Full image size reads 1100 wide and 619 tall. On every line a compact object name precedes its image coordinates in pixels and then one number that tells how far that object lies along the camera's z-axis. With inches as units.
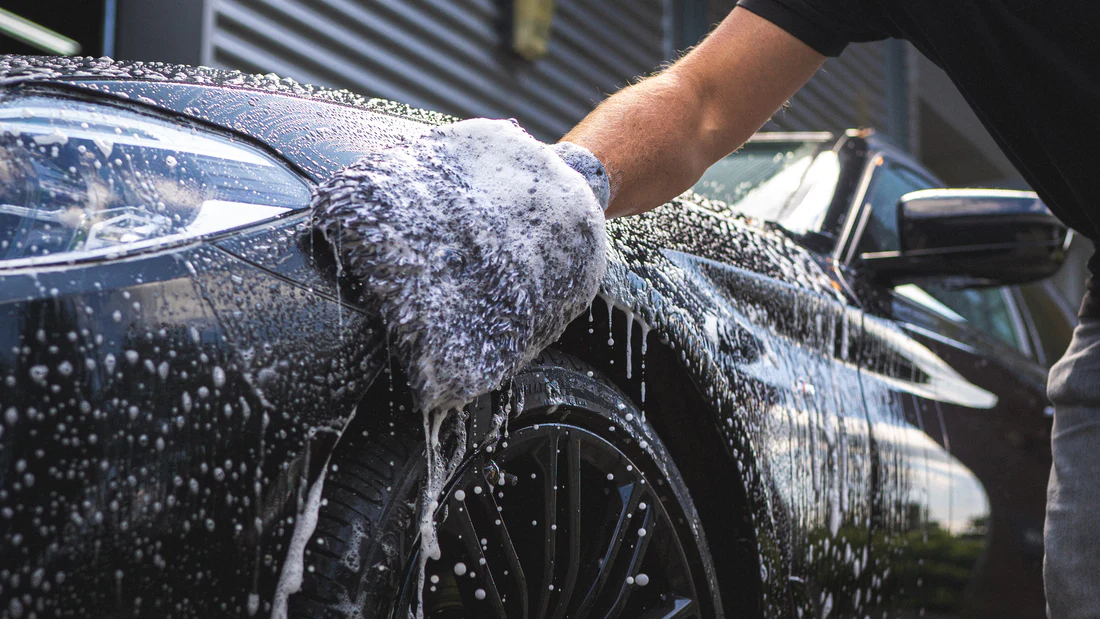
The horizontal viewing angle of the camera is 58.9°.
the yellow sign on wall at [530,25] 189.8
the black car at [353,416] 32.7
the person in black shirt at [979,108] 52.9
